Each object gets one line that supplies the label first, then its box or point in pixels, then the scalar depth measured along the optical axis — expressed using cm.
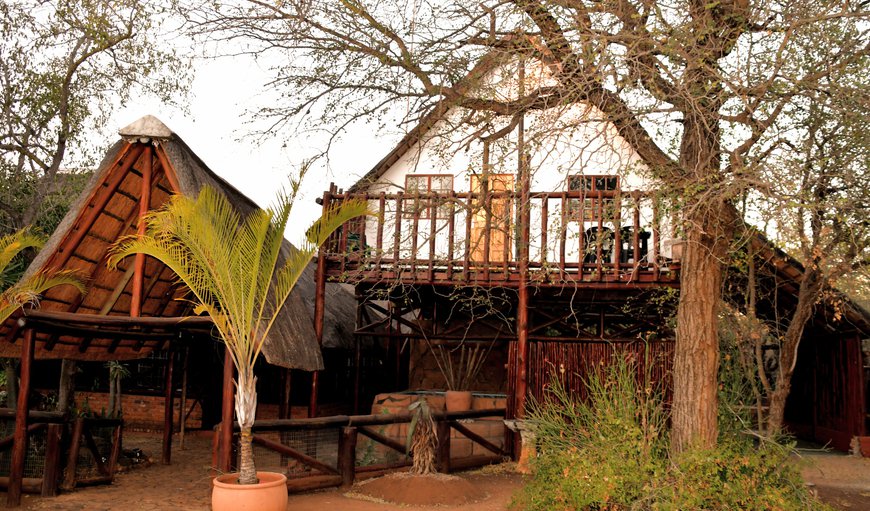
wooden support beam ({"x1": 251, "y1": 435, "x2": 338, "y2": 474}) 816
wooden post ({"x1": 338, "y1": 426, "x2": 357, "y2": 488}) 902
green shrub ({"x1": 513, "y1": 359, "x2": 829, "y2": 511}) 658
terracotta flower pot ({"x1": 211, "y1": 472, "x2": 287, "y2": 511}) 666
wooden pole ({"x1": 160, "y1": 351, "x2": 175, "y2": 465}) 1058
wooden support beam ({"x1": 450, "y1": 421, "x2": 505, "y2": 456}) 1025
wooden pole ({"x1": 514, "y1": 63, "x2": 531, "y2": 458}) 1006
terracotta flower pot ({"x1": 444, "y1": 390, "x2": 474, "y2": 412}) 1154
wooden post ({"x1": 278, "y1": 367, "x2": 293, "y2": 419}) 1066
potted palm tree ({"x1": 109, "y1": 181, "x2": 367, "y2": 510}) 699
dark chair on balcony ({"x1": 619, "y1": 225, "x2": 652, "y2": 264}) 1111
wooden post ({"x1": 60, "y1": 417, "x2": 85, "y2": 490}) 840
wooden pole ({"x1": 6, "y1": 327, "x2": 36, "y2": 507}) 766
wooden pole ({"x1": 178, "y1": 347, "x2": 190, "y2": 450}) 1157
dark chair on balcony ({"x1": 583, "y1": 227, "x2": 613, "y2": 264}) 768
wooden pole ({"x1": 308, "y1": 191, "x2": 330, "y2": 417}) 1095
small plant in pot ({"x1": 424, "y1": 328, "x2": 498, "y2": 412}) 1426
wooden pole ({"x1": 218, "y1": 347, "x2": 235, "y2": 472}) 769
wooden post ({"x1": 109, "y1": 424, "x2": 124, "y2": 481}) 913
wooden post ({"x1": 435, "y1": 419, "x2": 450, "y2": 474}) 992
